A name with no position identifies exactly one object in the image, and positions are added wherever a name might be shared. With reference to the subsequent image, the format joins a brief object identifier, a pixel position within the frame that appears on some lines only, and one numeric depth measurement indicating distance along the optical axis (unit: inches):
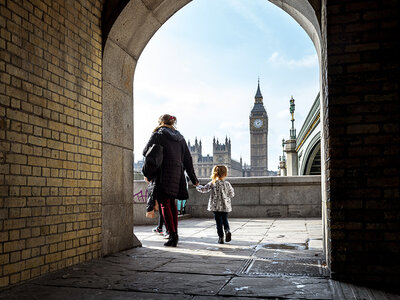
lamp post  1255.3
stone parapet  422.3
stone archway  198.8
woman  220.8
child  240.2
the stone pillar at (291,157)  1743.6
